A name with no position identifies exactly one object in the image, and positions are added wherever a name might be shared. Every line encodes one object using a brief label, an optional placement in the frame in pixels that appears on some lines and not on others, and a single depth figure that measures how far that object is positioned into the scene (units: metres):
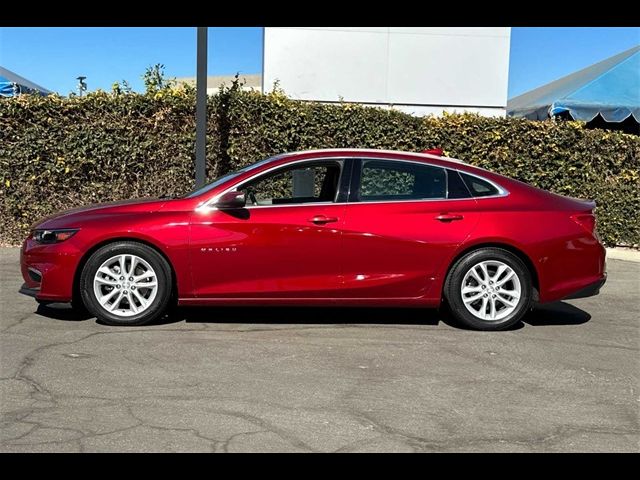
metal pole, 9.19
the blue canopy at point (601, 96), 12.57
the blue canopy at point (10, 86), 11.84
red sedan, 5.70
